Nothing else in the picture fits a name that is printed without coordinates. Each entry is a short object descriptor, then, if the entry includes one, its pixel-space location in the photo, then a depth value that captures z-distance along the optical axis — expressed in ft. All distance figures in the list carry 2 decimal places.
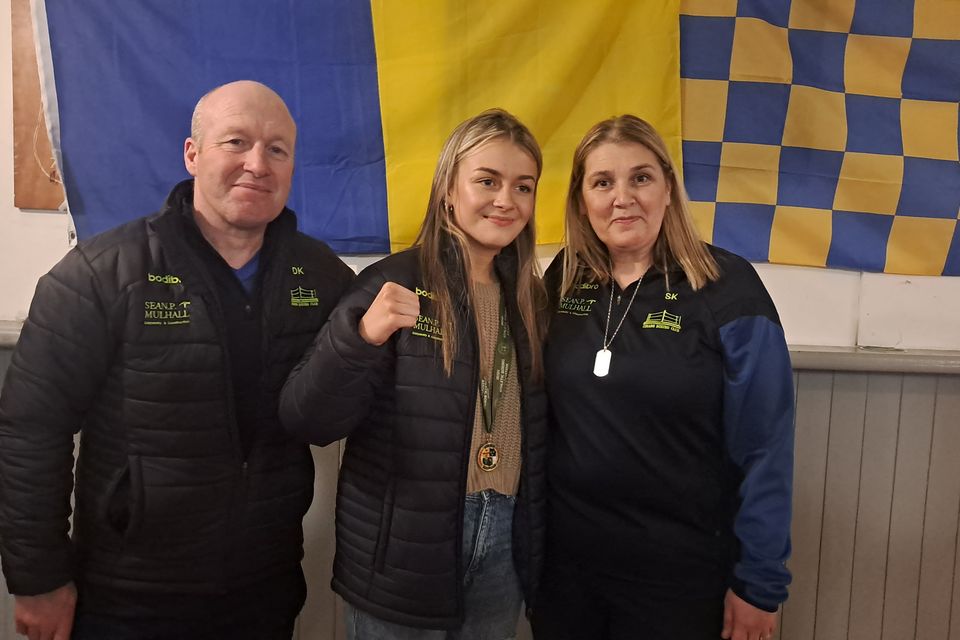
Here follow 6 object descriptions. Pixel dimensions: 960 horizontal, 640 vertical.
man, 3.72
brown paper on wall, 6.18
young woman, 3.72
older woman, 4.14
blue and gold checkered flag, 6.20
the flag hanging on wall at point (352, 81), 5.90
